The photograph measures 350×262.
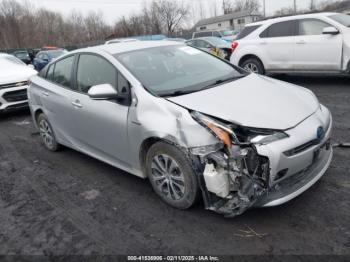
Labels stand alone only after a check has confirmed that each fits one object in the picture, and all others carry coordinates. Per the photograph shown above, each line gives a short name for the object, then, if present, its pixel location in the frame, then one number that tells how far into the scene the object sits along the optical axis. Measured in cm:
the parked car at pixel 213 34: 2452
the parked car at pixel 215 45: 1400
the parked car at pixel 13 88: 817
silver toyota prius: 282
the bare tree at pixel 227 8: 8979
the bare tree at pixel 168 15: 7231
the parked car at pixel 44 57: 1877
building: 7338
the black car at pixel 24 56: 2646
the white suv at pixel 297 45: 762
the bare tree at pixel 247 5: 9494
